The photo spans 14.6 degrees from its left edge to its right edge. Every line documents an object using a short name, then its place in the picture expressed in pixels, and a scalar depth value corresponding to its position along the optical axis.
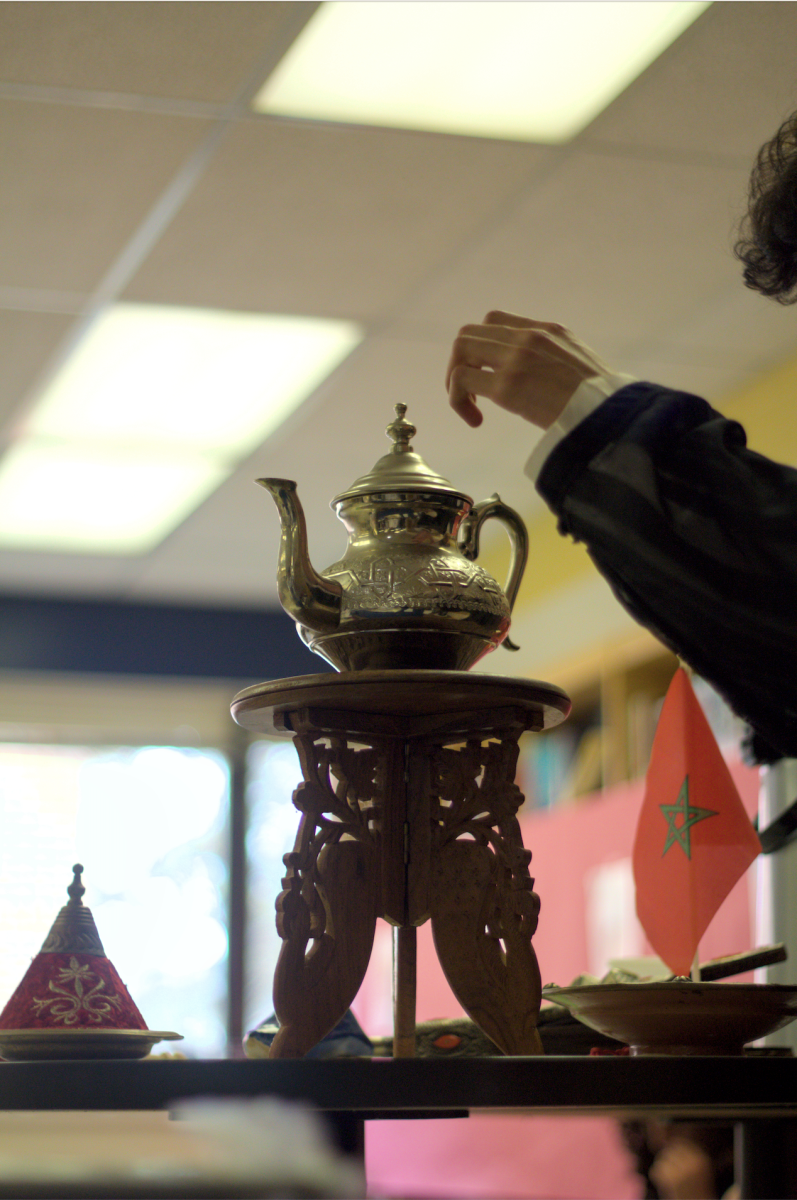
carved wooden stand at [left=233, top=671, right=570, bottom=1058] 2.70
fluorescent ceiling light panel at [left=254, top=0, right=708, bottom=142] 3.89
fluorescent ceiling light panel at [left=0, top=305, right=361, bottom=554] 5.80
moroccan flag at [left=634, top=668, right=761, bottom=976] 2.72
